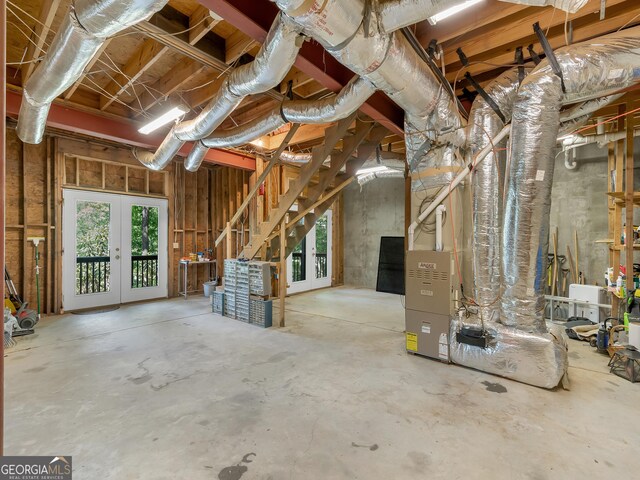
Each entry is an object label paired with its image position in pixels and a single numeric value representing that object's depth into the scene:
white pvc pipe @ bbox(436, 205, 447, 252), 3.17
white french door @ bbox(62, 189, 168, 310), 5.02
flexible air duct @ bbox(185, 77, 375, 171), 2.47
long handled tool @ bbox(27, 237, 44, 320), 4.59
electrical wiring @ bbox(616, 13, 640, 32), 2.25
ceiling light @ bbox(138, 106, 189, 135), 3.43
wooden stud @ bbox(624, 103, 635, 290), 3.18
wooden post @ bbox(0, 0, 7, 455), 0.84
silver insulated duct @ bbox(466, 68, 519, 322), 2.89
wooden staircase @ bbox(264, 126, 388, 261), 4.37
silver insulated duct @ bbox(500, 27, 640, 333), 2.33
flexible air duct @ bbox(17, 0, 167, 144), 1.62
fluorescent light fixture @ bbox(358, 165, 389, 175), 5.34
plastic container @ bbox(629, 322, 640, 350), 2.85
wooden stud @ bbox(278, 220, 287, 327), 4.31
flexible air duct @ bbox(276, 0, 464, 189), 1.63
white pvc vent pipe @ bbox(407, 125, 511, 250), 2.82
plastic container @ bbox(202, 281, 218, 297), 6.26
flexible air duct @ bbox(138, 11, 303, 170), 1.86
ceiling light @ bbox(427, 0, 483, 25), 1.99
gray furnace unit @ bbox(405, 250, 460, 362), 3.02
